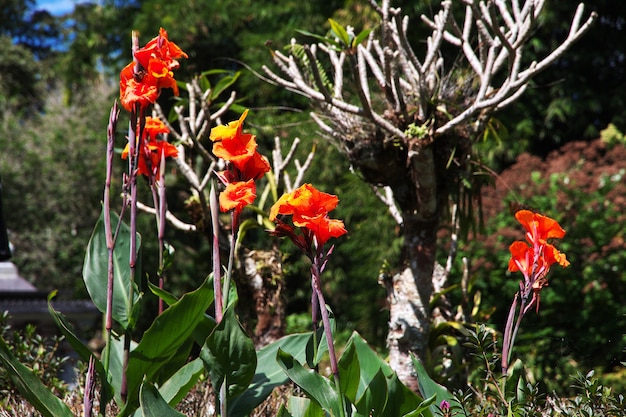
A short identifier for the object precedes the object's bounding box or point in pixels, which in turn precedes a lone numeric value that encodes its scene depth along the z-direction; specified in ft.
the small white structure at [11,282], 39.65
